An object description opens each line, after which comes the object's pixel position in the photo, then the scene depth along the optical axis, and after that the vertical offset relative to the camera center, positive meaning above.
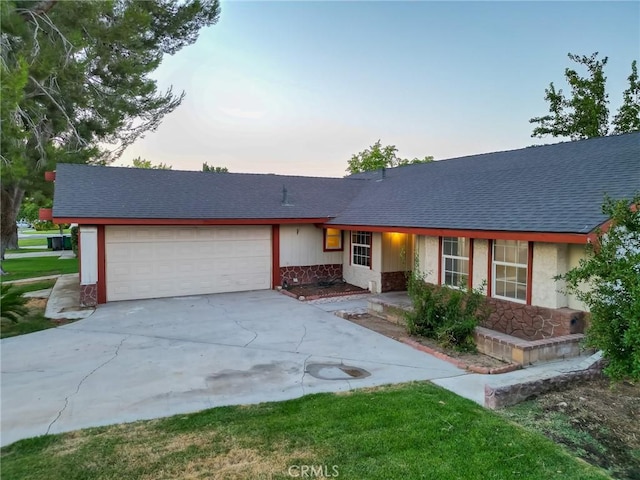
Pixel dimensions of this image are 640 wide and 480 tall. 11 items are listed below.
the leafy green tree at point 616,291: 3.70 -0.59
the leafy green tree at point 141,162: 49.27 +8.45
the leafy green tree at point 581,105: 22.27 +7.12
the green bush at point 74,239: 24.50 -0.55
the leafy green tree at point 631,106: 21.34 +6.71
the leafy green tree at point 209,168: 42.93 +6.81
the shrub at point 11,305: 8.65 -1.65
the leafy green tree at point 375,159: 40.09 +7.31
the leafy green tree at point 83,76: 10.91 +5.63
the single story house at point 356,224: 7.95 +0.16
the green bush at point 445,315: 7.34 -1.66
